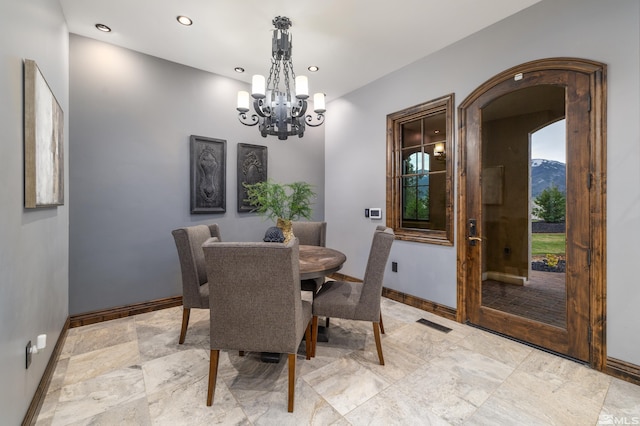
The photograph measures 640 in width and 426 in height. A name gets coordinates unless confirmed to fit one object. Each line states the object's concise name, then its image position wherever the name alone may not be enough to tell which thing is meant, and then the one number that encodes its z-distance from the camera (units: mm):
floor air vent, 2705
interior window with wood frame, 2994
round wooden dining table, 1974
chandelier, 2387
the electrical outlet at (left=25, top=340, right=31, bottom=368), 1480
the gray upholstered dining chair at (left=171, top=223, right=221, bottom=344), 2230
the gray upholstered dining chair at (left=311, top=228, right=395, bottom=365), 2016
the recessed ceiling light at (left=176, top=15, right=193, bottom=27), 2480
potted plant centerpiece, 2336
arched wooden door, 2020
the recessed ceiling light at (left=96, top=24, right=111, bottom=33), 2596
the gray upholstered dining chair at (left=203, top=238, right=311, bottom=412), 1477
